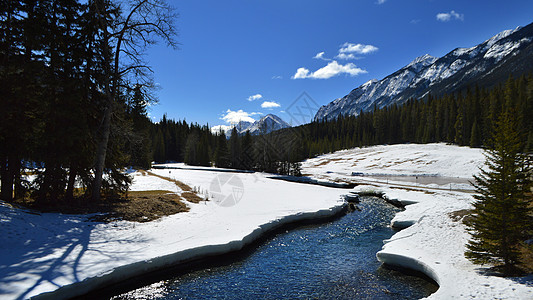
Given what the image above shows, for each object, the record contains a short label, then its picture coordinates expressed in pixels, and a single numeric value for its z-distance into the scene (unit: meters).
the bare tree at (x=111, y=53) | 15.97
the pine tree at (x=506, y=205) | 9.52
